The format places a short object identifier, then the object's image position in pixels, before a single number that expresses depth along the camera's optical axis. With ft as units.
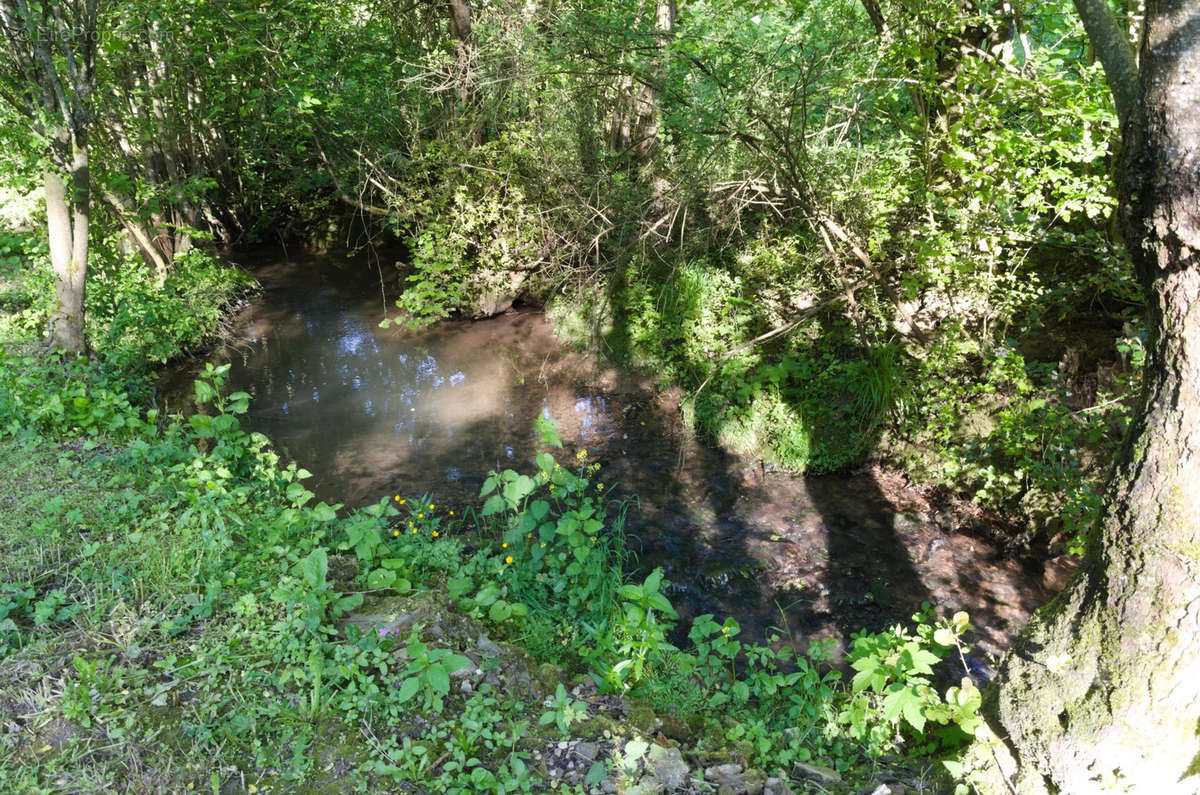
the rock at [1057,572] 17.16
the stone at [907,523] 19.85
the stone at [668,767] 9.26
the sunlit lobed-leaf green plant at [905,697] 9.65
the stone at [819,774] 9.86
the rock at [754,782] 9.38
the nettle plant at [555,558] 14.25
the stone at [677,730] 10.83
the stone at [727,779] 9.32
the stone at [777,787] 9.37
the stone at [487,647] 11.58
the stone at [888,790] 9.36
